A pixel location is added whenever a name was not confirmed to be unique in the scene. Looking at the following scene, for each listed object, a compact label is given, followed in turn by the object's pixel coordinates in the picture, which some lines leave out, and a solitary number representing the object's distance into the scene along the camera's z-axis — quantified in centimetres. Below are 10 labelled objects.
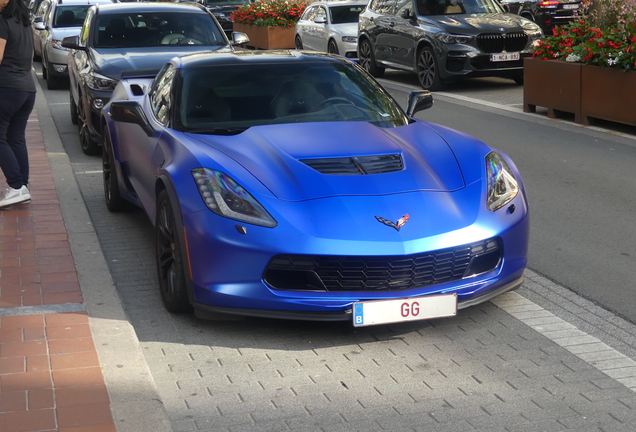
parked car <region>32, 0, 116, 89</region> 1730
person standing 735
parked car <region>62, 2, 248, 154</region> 1053
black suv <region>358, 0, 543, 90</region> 1584
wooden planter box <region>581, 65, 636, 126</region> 1153
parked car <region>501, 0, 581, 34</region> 2570
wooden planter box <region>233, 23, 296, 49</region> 2769
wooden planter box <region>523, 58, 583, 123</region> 1259
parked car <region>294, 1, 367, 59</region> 2115
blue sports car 450
